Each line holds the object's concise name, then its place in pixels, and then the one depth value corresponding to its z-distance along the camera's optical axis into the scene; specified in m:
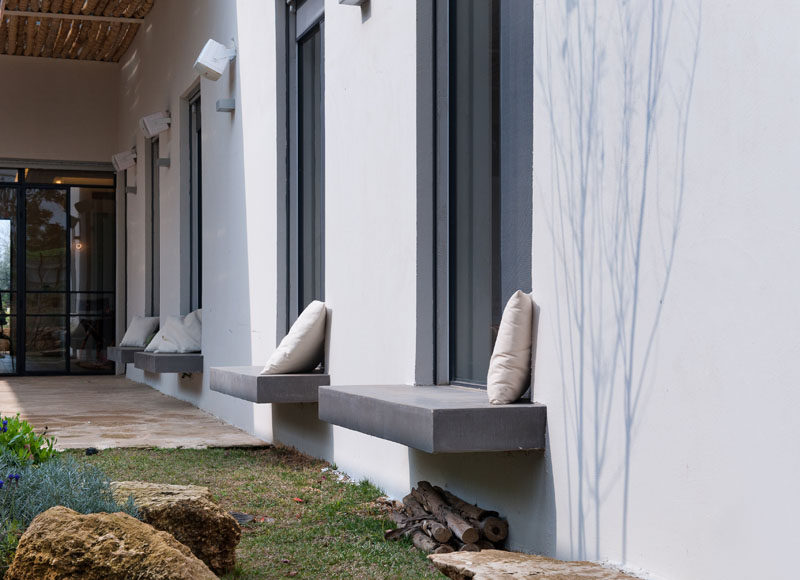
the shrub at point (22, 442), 3.90
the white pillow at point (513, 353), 3.63
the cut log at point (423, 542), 3.81
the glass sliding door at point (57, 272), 15.22
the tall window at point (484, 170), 3.94
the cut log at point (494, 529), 3.74
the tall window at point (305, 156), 6.65
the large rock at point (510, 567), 2.80
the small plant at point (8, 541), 2.97
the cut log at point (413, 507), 4.15
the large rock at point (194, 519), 3.35
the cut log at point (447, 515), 3.72
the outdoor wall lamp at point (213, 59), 8.38
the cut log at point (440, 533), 3.80
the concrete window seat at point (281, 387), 5.92
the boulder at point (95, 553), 2.69
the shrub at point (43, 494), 3.14
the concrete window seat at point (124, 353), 12.47
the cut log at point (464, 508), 3.87
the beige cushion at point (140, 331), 12.81
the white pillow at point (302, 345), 6.10
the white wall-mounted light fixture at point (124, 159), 14.21
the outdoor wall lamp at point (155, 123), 11.62
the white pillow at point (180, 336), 10.12
